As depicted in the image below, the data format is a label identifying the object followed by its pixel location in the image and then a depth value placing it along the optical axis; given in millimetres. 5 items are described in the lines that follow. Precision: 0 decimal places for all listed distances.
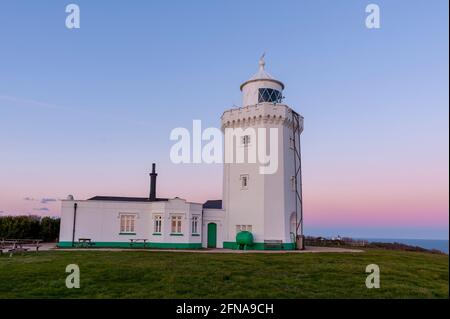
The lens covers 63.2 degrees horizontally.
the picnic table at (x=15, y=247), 18456
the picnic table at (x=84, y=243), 24988
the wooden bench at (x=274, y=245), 25172
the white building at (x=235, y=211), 25688
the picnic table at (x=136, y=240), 25614
